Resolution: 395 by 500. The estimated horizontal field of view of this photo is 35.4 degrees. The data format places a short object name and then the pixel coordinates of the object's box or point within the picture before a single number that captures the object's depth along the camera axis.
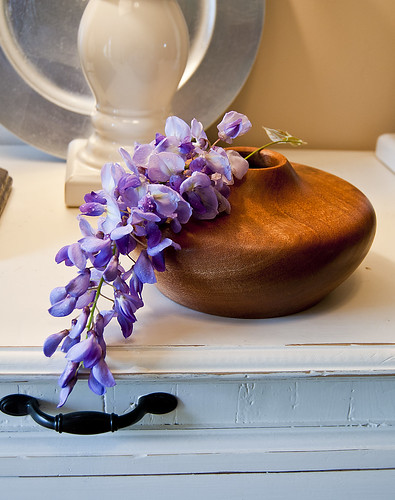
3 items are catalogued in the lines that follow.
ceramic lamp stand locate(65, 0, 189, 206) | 0.62
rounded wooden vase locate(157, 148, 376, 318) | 0.41
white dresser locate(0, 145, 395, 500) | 0.42
